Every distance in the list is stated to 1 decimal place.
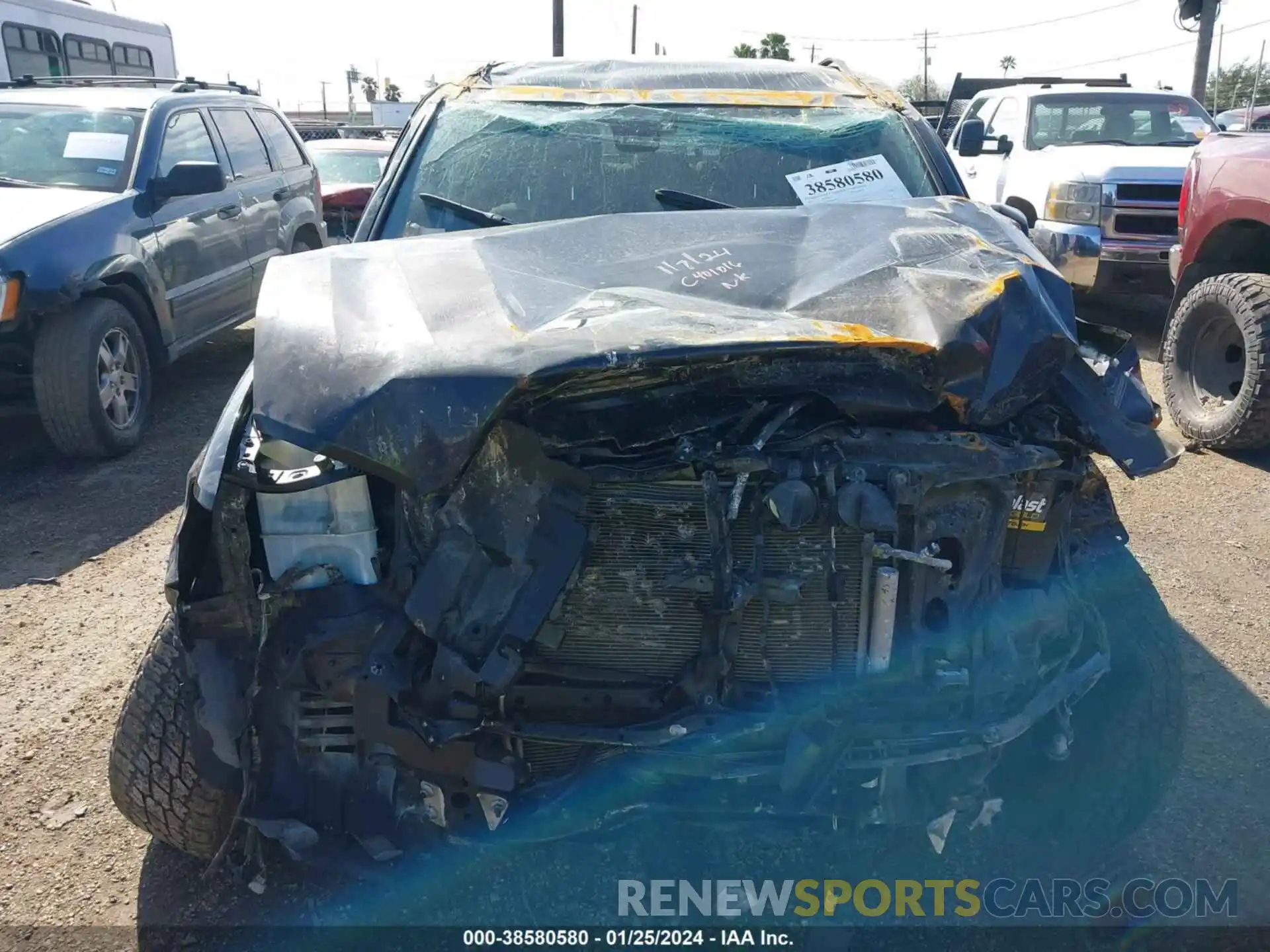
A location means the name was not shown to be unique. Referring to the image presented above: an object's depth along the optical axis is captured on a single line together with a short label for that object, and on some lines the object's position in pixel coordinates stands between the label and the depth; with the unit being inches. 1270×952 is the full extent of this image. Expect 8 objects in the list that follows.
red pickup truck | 197.2
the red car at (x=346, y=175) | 409.4
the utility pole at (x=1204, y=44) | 733.3
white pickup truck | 295.6
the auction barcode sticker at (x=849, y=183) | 128.1
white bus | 400.2
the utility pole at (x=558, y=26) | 892.0
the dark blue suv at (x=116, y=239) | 192.4
